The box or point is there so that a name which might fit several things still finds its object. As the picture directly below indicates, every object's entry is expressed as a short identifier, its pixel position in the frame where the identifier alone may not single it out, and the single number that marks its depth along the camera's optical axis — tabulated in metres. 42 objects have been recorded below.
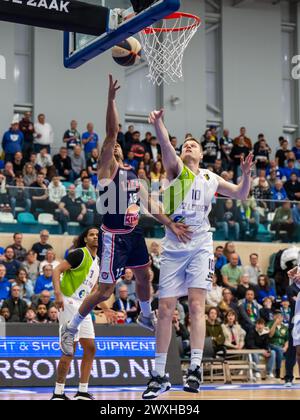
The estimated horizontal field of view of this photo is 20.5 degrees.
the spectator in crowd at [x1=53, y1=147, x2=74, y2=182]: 24.78
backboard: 8.80
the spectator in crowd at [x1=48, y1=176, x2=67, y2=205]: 20.72
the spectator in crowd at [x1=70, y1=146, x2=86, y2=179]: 25.45
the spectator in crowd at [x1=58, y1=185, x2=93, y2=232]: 20.84
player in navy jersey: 10.36
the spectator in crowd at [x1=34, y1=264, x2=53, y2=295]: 19.58
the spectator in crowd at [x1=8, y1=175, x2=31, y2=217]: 20.50
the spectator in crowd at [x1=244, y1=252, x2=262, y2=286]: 23.09
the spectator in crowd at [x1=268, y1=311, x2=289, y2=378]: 20.98
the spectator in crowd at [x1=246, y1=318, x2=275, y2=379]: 20.56
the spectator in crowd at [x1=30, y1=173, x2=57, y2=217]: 20.62
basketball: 10.46
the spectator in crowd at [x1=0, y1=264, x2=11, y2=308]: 18.75
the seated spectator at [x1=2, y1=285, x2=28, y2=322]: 18.03
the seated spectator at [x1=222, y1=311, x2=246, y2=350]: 20.30
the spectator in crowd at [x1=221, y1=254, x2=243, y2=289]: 22.27
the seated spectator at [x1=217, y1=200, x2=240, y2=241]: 22.55
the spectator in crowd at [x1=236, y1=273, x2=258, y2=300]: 21.97
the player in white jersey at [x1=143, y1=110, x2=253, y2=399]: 9.45
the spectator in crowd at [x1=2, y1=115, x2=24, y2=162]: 25.08
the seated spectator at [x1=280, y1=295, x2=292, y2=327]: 21.44
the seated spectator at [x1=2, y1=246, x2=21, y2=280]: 19.56
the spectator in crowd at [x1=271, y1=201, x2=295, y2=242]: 23.08
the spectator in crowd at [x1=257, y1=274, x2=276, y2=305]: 22.45
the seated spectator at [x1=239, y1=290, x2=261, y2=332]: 20.91
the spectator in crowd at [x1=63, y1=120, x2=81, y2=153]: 26.55
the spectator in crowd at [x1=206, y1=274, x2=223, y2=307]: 21.17
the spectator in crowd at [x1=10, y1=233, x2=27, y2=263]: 20.16
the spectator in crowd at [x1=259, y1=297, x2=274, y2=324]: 21.56
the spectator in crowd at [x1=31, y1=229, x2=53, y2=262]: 20.64
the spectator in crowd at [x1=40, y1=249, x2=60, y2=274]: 20.12
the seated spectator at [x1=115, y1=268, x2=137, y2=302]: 20.29
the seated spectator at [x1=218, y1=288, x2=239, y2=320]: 20.92
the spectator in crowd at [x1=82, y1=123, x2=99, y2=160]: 26.61
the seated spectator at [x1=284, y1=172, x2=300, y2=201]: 26.73
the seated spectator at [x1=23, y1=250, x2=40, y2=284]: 20.09
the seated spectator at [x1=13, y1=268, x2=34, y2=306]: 19.28
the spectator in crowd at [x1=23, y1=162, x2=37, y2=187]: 22.92
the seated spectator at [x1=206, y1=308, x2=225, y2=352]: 19.86
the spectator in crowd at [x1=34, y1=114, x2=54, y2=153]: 26.52
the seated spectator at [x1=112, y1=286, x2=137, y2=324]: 19.33
